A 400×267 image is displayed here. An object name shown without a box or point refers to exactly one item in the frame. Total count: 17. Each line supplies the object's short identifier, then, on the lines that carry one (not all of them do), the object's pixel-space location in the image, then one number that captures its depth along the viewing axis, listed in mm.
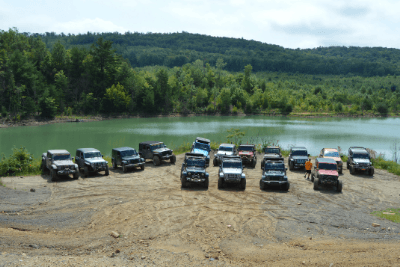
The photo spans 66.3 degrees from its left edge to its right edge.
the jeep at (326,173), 19500
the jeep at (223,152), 27312
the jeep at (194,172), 19641
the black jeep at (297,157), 25828
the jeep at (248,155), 26984
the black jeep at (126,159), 24250
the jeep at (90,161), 22656
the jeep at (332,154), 25138
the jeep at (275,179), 19375
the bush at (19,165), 22755
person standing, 22741
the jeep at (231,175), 19433
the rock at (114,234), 11719
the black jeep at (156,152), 26922
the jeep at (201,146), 29447
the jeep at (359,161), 24266
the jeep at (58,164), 21281
